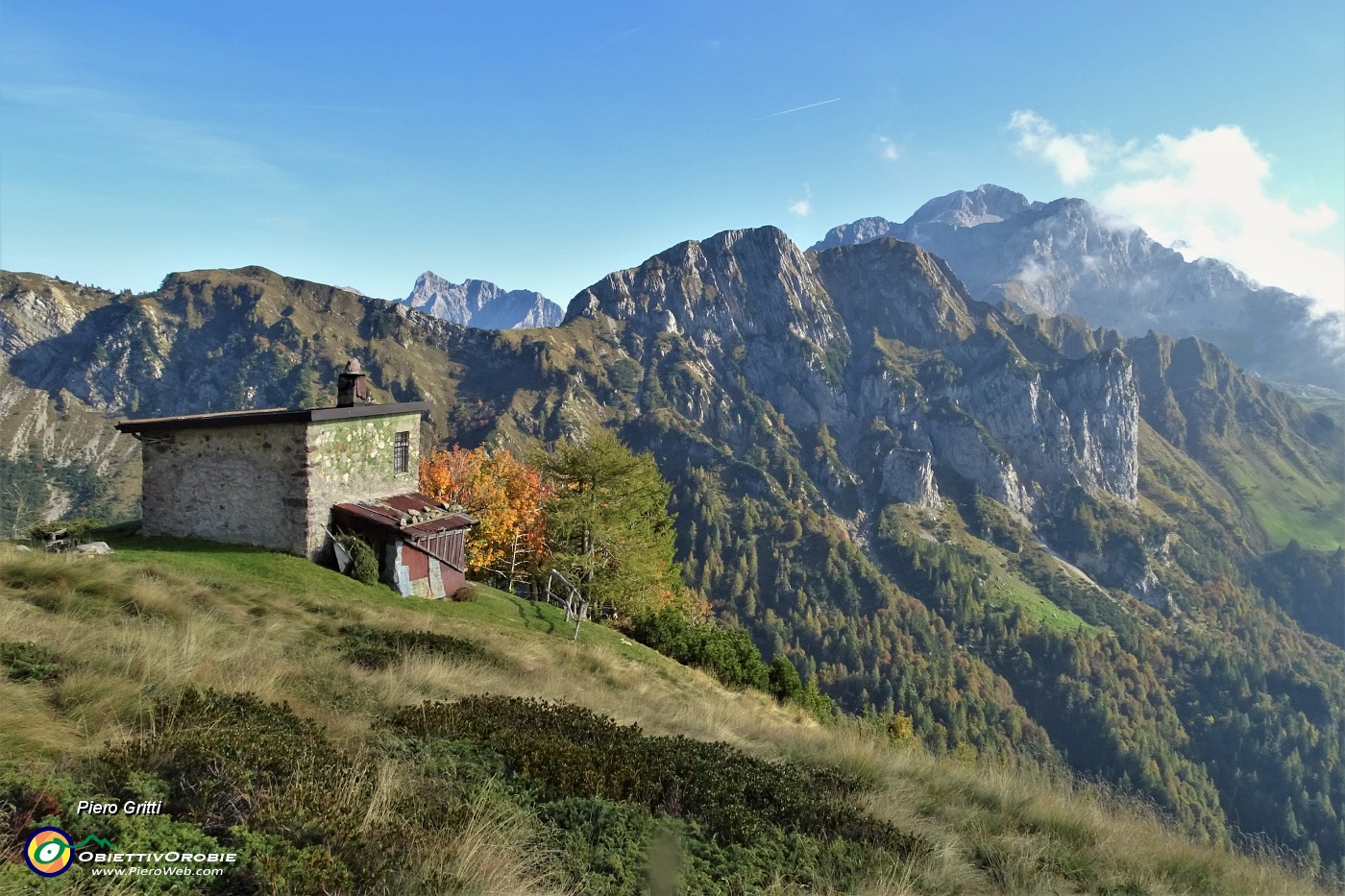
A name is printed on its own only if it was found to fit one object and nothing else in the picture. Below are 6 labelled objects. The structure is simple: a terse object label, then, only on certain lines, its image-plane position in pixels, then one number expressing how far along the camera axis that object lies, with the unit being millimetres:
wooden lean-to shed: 23953
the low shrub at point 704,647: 27547
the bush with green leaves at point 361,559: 23203
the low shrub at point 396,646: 11766
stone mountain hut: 22656
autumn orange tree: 39375
